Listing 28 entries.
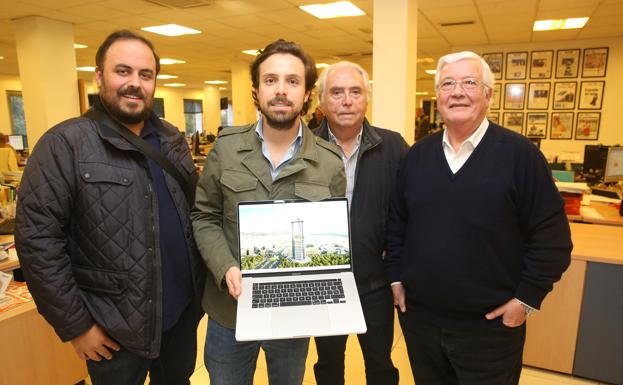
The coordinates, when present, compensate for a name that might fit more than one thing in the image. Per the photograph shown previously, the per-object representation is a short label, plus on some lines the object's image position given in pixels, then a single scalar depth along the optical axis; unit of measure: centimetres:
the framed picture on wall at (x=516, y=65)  790
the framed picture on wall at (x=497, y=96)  807
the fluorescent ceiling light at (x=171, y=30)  648
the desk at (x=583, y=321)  237
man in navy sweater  136
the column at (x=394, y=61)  419
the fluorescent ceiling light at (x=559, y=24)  611
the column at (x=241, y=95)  998
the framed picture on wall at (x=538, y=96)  773
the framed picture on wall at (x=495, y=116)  820
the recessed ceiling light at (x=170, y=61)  1000
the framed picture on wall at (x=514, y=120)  803
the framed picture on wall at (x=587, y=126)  751
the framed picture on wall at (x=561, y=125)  767
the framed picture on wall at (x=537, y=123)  786
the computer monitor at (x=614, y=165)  453
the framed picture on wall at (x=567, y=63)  752
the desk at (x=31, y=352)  198
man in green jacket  140
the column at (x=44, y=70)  601
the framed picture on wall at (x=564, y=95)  754
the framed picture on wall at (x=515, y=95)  792
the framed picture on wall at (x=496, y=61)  806
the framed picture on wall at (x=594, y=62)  731
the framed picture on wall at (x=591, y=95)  736
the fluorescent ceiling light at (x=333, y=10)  533
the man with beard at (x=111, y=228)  123
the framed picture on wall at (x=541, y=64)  771
